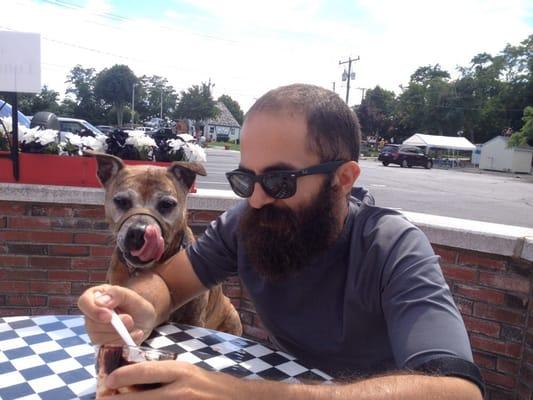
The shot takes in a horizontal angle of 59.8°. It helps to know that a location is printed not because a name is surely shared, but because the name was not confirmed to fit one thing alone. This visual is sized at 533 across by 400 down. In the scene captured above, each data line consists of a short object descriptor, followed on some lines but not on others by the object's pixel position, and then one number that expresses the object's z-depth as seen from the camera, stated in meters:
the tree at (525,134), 39.31
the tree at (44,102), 43.72
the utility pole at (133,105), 71.93
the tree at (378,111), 63.78
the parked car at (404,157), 37.38
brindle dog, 2.25
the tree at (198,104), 64.56
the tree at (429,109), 61.84
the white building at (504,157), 43.16
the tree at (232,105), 93.69
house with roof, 74.88
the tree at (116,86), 74.31
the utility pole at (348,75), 50.06
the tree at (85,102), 75.75
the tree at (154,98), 82.00
